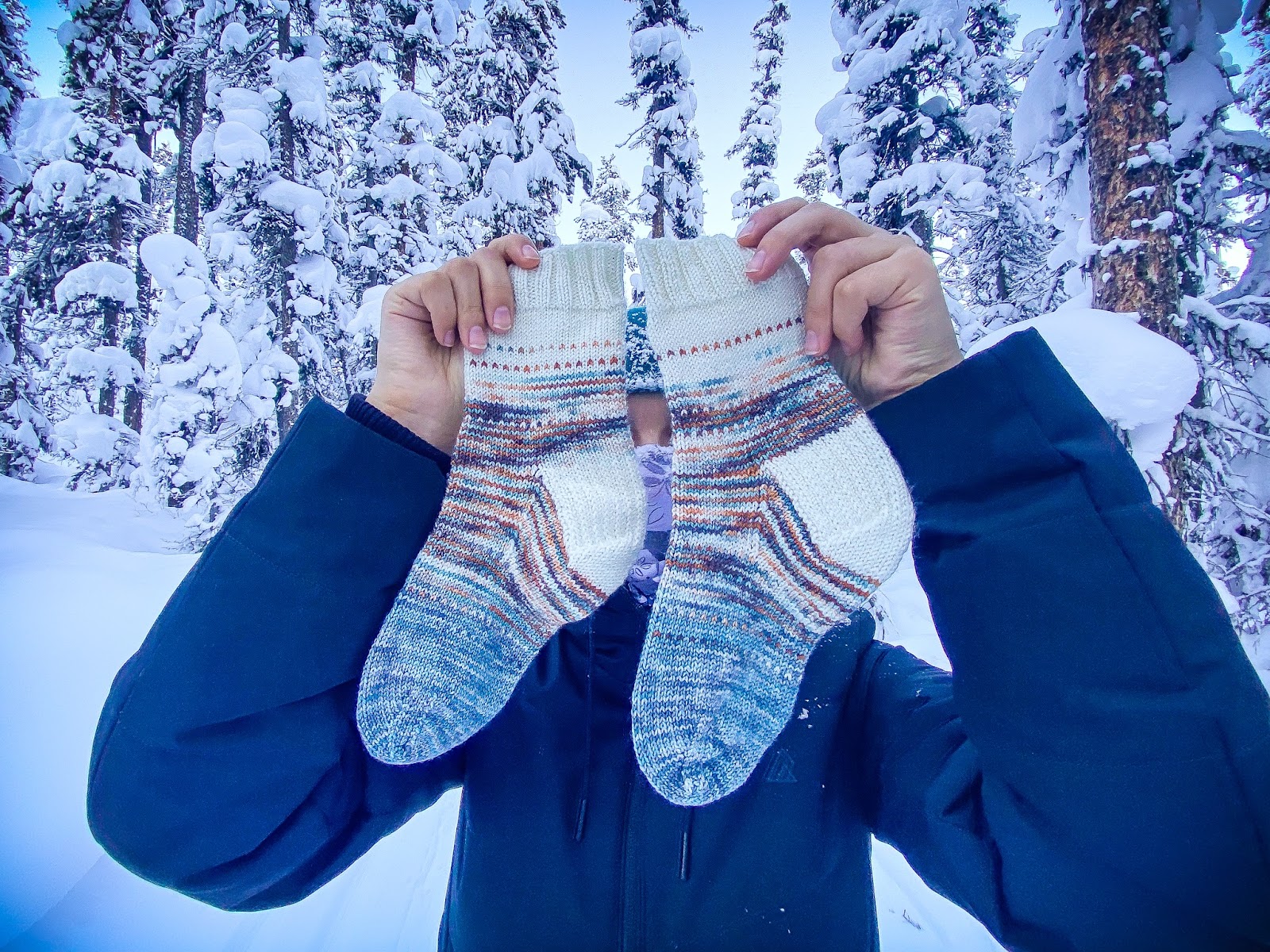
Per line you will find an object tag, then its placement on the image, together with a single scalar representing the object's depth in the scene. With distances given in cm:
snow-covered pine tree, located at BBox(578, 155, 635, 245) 1468
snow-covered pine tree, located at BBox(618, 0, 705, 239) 858
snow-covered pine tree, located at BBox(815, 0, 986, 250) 555
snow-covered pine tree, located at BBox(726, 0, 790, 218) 1116
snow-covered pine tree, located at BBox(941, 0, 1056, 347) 702
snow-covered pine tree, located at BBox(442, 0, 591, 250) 809
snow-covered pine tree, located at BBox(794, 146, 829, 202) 1254
